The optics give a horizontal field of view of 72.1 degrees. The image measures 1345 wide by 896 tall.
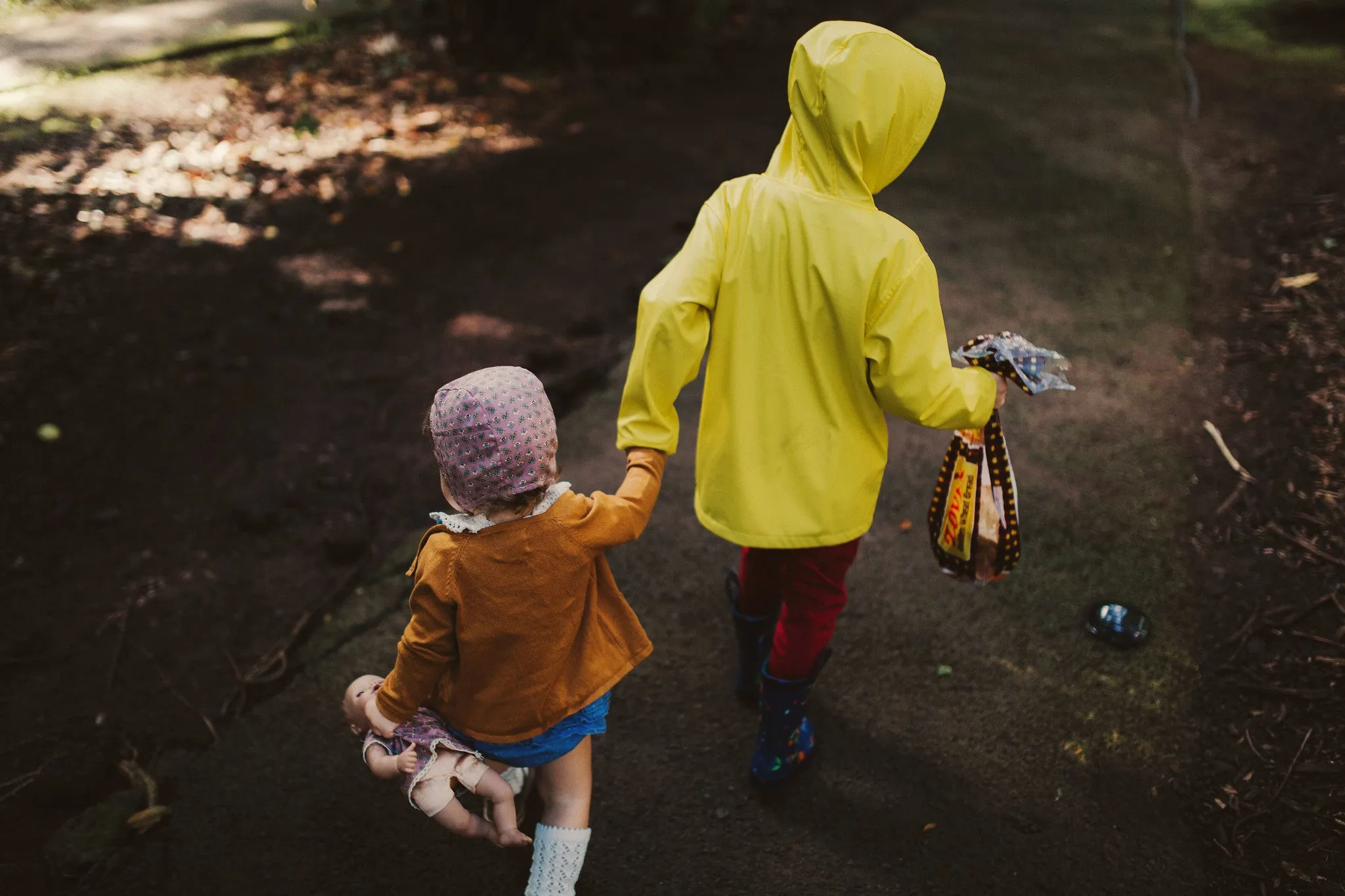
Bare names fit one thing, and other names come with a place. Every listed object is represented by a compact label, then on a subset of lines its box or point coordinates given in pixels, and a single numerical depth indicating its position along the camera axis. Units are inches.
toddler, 67.9
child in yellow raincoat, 77.0
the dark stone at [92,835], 92.4
